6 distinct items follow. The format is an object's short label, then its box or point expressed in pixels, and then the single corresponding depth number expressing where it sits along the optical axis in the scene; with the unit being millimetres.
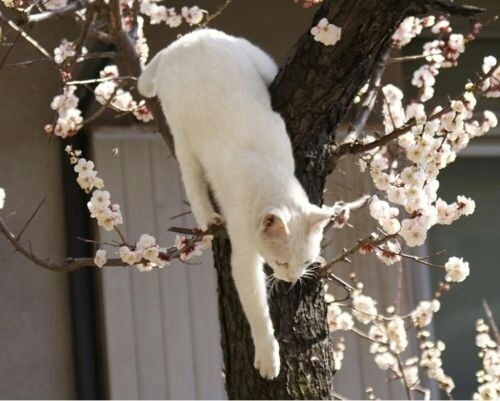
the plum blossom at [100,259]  5820
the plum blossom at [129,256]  6048
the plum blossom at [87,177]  6406
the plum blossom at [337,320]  7778
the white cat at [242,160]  6018
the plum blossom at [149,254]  6049
